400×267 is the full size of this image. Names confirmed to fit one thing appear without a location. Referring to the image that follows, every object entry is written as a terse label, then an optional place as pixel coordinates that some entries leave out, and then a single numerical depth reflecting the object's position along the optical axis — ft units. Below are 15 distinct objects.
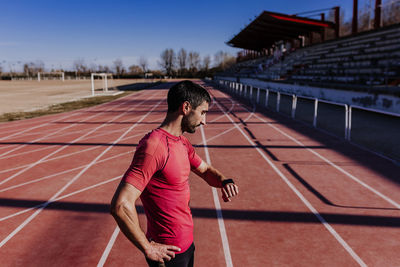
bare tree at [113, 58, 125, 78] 394.11
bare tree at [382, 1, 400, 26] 172.93
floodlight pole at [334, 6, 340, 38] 111.80
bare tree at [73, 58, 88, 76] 482.78
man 5.55
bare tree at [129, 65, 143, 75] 418.02
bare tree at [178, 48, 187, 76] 402.11
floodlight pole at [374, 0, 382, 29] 86.93
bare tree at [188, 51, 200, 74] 406.82
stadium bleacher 52.20
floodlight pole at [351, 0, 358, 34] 96.02
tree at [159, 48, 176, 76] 396.10
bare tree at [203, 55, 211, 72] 413.22
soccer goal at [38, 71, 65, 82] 340.63
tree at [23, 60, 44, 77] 450.09
